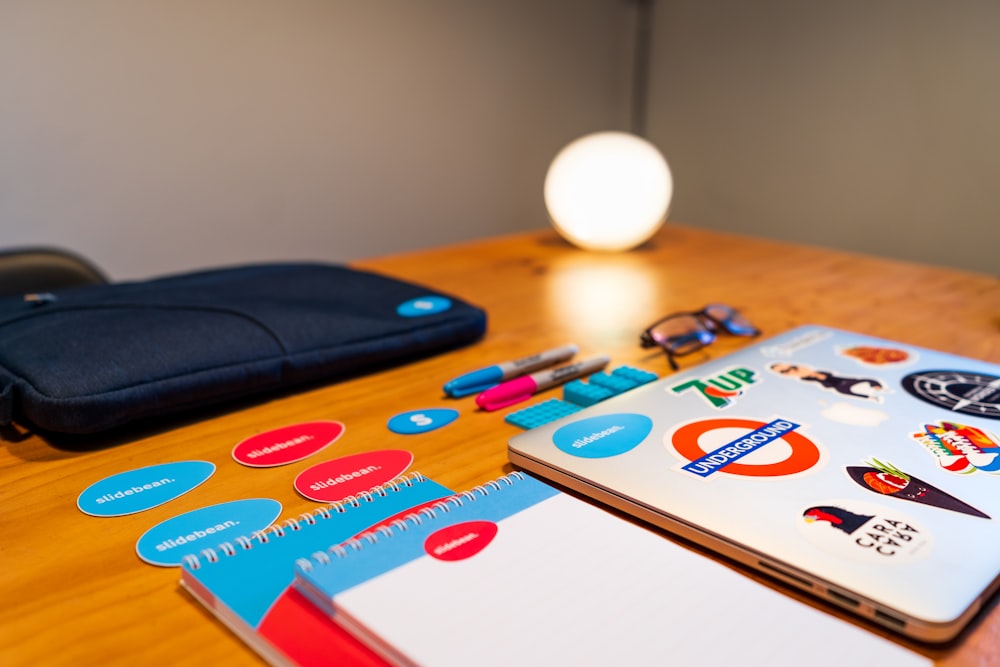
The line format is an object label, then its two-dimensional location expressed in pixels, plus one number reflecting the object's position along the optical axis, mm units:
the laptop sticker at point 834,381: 677
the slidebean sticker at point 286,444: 618
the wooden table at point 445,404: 430
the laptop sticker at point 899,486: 496
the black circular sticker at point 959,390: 648
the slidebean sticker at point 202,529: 493
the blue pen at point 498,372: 741
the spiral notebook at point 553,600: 380
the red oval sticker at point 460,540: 451
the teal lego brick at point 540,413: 674
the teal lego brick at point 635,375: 740
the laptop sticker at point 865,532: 444
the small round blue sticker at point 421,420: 667
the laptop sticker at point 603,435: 576
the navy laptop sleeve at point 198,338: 640
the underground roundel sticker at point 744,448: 543
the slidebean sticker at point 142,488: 547
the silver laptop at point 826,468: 432
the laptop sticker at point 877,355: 755
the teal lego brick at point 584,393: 699
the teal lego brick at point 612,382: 719
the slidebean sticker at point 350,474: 562
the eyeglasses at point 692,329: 846
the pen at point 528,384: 712
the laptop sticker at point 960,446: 549
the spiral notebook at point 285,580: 397
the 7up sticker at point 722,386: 668
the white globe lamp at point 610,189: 1212
